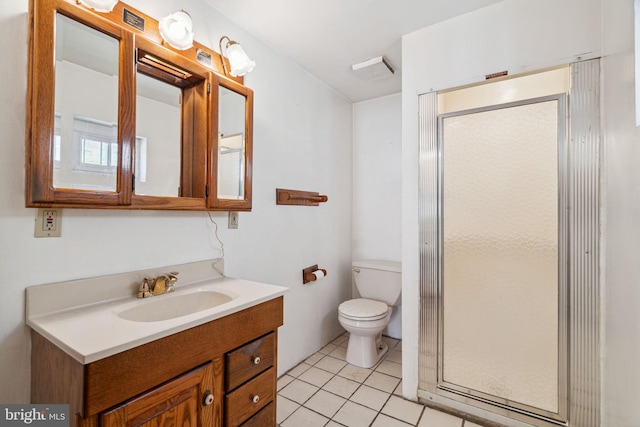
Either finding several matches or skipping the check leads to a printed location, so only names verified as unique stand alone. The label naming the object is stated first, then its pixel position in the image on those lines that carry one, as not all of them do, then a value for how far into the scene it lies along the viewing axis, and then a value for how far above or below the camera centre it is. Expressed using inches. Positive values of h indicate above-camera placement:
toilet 86.4 -29.2
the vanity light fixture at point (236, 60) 63.1 +34.1
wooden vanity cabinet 31.6 -21.3
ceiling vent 85.8 +45.2
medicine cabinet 39.1 +16.3
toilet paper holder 90.3 -18.7
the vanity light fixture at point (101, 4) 42.3 +30.9
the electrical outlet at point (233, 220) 68.8 -1.4
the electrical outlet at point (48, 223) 41.3 -1.4
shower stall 56.7 -7.0
